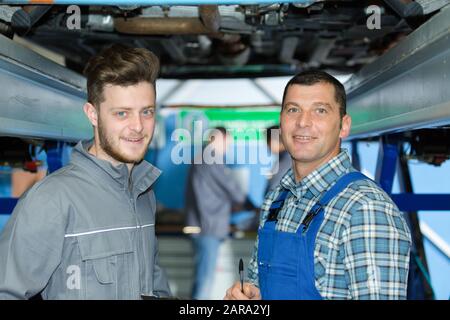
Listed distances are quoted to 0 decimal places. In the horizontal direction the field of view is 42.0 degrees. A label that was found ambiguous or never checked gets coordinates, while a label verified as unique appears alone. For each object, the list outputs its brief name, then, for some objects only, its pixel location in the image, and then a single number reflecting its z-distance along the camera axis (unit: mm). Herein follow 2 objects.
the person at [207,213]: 4906
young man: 1465
